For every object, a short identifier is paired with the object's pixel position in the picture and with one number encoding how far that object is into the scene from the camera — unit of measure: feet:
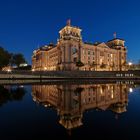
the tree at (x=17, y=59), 246.18
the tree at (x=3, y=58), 158.82
